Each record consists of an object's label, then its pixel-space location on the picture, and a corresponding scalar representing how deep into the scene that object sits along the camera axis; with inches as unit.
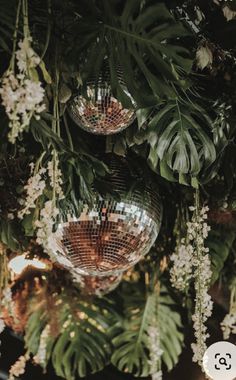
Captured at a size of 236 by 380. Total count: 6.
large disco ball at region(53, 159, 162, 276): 118.6
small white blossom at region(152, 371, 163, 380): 160.9
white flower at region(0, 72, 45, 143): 80.3
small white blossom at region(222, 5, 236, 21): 101.7
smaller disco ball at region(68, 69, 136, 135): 104.0
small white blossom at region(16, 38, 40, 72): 82.0
